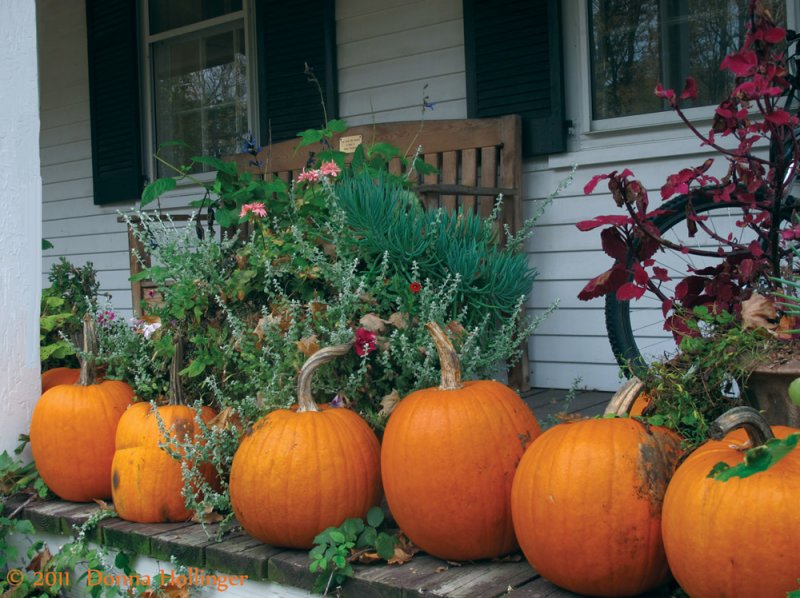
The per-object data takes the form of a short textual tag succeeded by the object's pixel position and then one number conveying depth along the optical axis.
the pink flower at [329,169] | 2.53
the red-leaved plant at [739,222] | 1.78
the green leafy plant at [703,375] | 1.62
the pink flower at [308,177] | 2.57
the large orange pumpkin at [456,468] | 1.68
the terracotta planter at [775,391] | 1.55
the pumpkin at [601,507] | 1.48
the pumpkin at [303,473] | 1.79
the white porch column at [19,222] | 2.46
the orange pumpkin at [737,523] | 1.29
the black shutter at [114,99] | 5.73
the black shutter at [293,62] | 4.70
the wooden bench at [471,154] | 3.81
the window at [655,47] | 3.43
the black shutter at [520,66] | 3.80
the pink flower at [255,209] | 2.54
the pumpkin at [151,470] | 2.09
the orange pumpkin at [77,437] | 2.27
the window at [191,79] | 4.88
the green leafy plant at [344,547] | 1.68
